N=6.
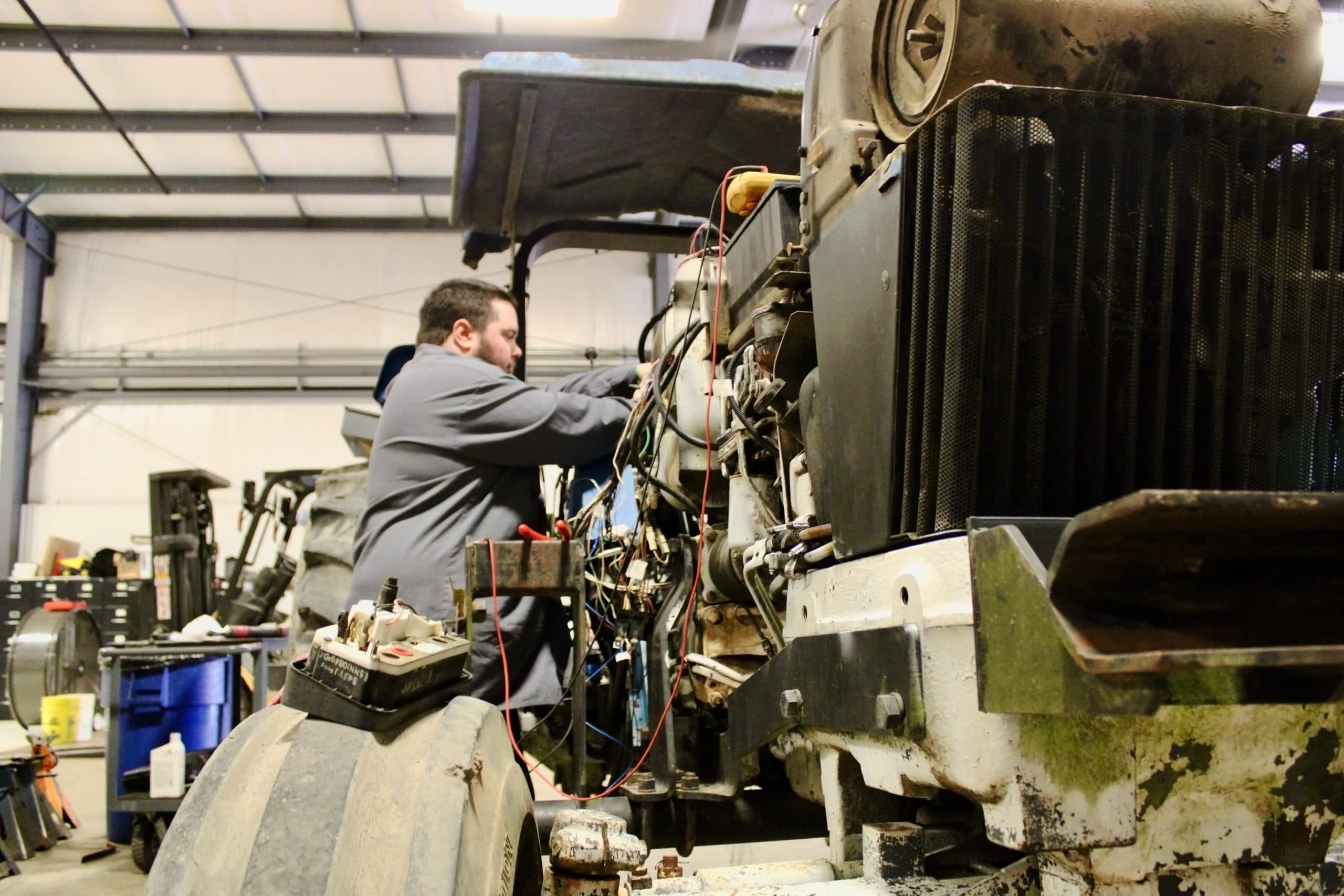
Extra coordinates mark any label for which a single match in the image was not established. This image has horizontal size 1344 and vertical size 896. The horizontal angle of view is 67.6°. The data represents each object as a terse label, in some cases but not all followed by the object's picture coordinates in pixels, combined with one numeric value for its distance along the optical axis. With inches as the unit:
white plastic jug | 166.7
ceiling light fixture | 293.6
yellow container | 255.0
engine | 36.7
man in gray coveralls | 105.7
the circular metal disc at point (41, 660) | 265.9
